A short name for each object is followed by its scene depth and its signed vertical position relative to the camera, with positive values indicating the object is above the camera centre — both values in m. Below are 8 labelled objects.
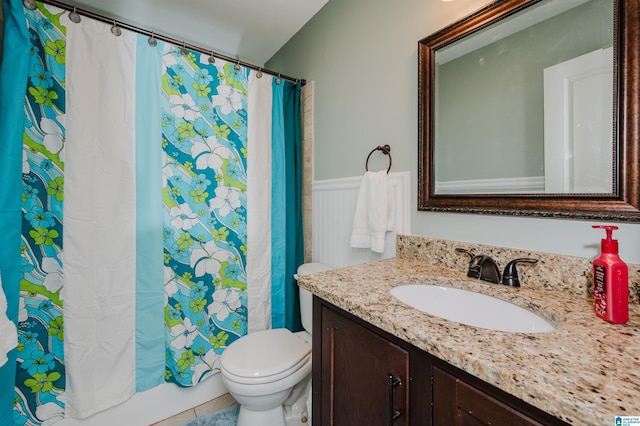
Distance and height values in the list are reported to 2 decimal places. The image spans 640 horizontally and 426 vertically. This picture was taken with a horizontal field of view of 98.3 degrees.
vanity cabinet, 0.50 -0.39
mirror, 0.73 +0.32
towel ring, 1.33 +0.31
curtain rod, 1.22 +0.92
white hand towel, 1.28 -0.01
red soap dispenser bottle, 0.60 -0.17
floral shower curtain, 1.21 +0.01
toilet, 1.20 -0.72
